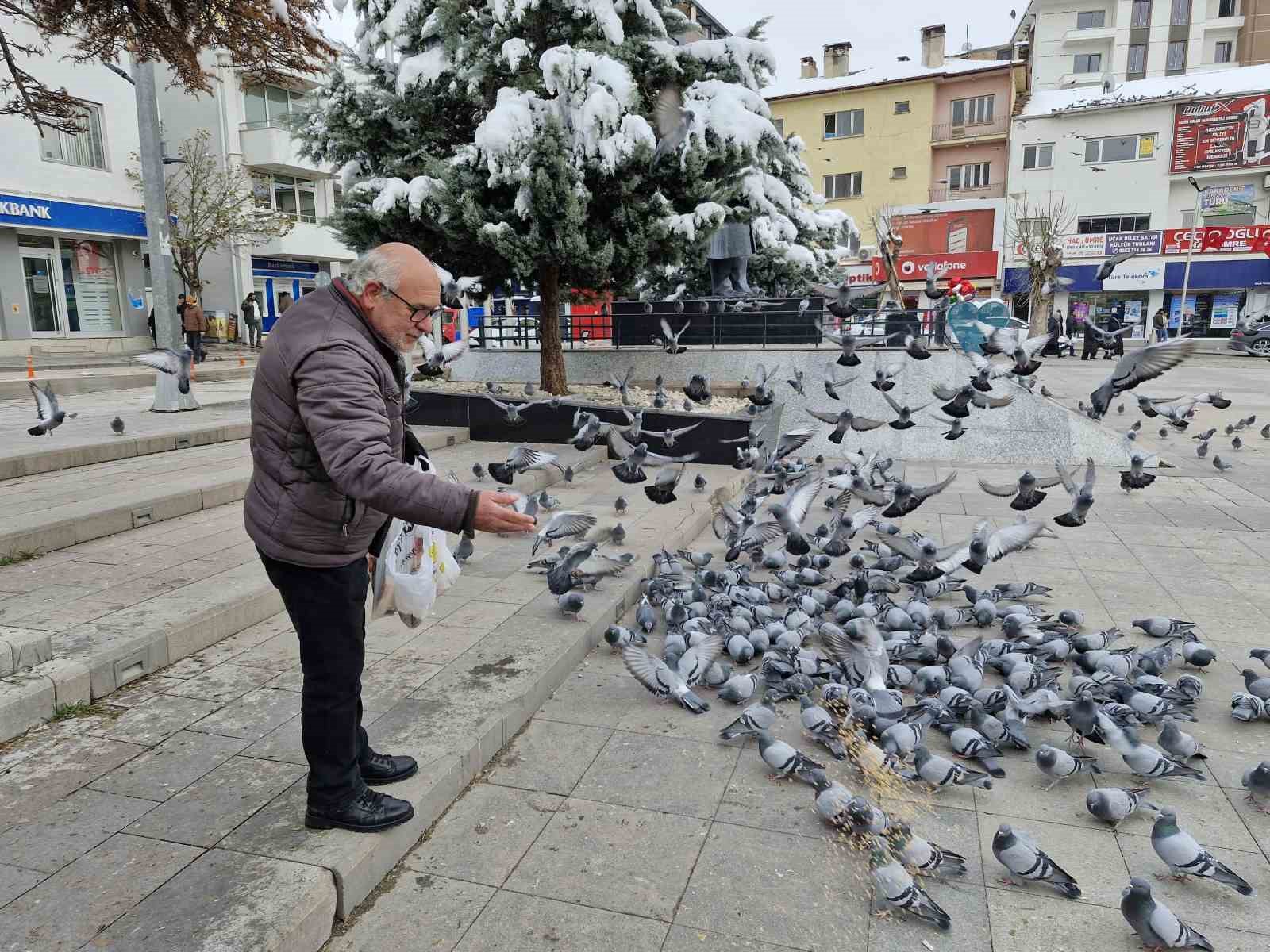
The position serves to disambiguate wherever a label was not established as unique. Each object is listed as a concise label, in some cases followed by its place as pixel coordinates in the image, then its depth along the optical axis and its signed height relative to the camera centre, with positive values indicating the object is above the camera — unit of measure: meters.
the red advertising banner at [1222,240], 37.44 +4.12
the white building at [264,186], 27.56 +5.63
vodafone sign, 40.56 +3.23
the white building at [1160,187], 37.91 +6.78
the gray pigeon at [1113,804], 3.16 -1.84
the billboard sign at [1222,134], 37.69 +9.03
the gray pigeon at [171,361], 10.30 -0.30
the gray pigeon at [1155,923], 2.47 -1.81
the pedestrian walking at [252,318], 25.00 +0.56
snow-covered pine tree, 10.02 +2.57
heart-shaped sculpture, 13.12 +0.22
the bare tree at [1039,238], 32.28 +4.29
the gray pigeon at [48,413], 8.33 -0.76
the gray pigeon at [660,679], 4.12 -1.76
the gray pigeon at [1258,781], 3.27 -1.83
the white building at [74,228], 20.81 +2.94
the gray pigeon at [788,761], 3.40 -1.79
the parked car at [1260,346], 26.62 -0.61
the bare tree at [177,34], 5.24 +2.07
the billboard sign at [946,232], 41.00 +5.00
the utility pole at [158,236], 11.40 +1.50
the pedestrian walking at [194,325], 19.27 +0.28
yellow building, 40.44 +10.15
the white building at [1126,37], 44.53 +16.01
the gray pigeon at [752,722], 3.74 -1.78
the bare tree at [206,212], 23.45 +3.75
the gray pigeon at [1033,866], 2.76 -1.81
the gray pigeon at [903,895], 2.63 -1.84
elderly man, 2.22 -0.41
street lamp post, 35.32 +3.37
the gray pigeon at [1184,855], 2.73 -1.79
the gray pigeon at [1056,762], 3.41 -1.81
